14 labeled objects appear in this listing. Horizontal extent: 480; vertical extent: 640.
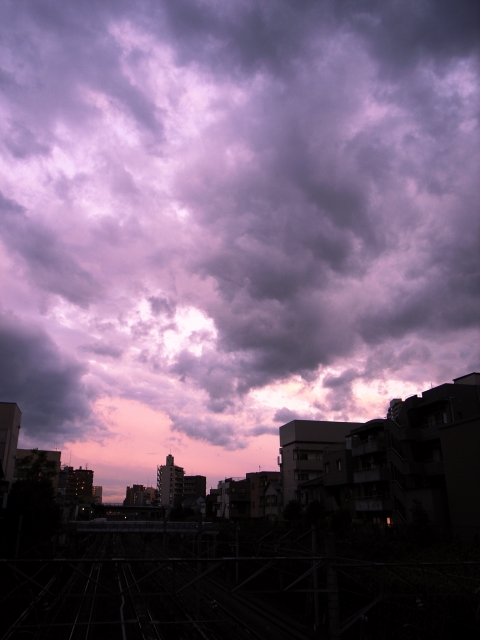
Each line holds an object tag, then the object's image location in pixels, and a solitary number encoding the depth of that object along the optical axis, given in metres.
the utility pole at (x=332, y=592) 11.46
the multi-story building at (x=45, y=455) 46.81
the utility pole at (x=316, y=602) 19.92
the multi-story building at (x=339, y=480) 41.22
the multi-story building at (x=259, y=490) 68.32
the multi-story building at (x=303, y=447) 60.56
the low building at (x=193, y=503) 85.06
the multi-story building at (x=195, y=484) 145.75
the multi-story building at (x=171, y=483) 145.75
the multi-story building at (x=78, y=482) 146.50
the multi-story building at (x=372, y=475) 35.34
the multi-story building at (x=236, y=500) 74.00
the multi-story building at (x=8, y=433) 53.00
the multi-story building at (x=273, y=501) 62.16
